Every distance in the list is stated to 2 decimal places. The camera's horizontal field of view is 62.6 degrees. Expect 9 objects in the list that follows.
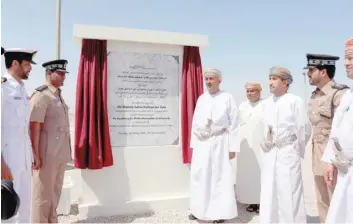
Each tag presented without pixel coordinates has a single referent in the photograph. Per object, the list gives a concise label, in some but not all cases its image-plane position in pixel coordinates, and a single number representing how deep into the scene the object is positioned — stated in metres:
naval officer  2.71
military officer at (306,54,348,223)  3.16
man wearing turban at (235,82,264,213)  4.46
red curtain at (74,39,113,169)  3.98
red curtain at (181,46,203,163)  4.50
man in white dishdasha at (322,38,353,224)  2.18
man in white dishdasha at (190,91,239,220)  3.85
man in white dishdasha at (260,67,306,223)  3.33
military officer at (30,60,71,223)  3.37
